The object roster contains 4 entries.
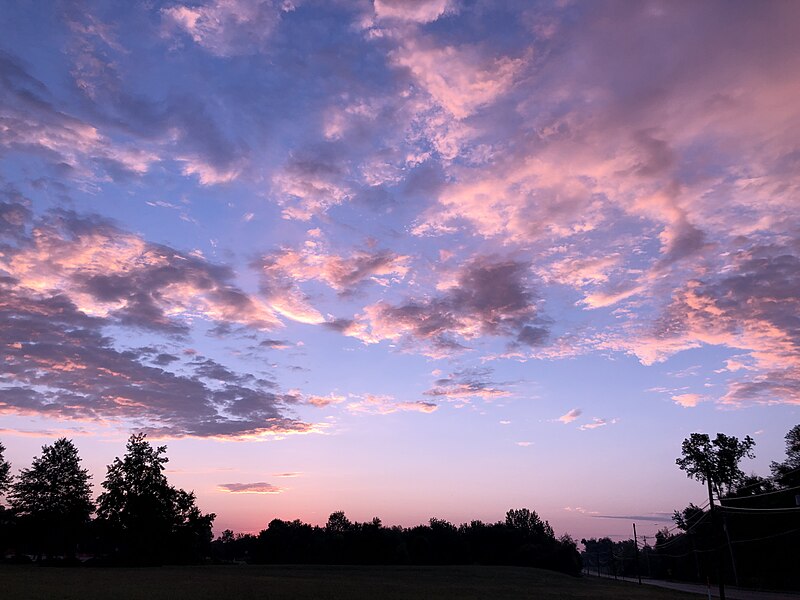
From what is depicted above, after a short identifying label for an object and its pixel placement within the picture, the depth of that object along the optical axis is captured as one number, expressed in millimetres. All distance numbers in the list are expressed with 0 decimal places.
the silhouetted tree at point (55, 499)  120462
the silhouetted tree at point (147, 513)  116375
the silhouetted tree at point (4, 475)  126125
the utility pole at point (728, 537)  91488
